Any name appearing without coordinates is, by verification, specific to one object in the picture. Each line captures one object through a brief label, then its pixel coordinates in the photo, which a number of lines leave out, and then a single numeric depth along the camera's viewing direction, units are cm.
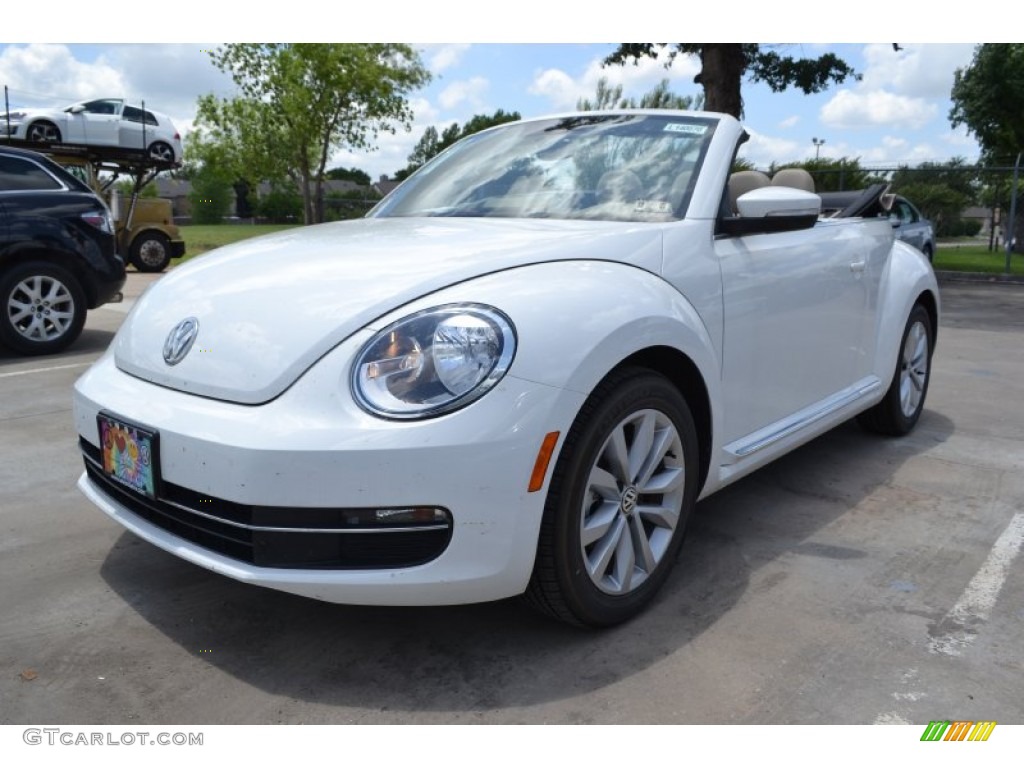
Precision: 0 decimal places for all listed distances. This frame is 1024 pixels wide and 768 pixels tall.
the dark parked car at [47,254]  677
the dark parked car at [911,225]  1323
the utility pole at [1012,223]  1622
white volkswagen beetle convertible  208
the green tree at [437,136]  8094
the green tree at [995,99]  2564
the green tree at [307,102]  2756
